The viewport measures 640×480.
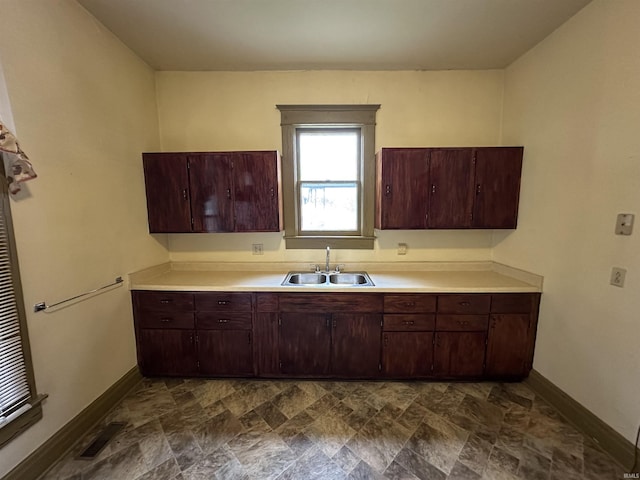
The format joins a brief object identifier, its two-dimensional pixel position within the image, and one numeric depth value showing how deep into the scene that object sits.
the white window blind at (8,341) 1.36
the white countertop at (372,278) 2.24
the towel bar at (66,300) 1.54
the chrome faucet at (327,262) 2.70
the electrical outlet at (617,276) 1.61
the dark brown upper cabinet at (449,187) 2.38
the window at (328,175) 2.65
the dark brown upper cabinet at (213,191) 2.42
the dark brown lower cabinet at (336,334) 2.24
